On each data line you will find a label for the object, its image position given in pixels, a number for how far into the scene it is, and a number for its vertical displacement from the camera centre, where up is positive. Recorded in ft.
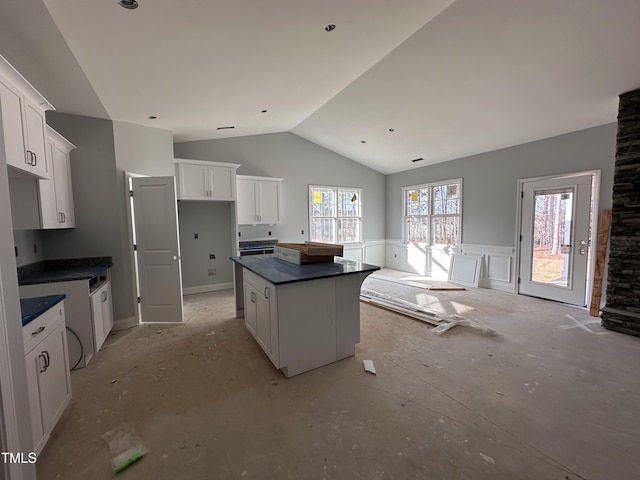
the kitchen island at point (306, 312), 7.58 -2.73
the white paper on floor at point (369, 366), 8.05 -4.46
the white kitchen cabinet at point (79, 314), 8.38 -2.91
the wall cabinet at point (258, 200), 17.33 +1.46
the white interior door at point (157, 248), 11.48 -1.09
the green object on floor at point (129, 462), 4.99 -4.55
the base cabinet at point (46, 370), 5.10 -3.08
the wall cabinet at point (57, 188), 8.45 +1.22
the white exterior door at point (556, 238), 13.07 -1.01
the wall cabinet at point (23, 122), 5.93 +2.55
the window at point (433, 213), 19.26 +0.55
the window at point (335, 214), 21.45 +0.59
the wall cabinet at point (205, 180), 14.74 +2.42
